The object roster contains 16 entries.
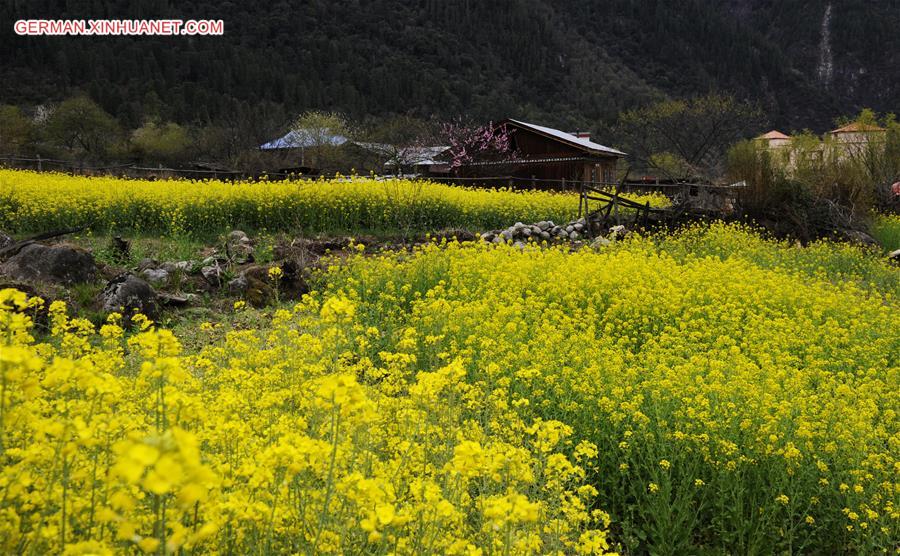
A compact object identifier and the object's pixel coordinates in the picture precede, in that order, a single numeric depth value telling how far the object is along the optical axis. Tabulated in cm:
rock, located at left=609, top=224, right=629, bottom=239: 1404
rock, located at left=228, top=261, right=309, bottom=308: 880
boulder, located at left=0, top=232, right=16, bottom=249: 978
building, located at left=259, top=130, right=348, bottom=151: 4478
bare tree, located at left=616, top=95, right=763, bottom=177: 4966
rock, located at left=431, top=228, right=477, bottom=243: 1321
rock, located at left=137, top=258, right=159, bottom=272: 921
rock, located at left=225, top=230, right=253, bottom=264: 1038
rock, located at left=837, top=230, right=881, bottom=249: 1524
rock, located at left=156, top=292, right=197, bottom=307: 822
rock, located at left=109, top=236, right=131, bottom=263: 1020
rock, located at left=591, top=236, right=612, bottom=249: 1275
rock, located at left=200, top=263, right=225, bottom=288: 928
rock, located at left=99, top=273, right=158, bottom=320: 747
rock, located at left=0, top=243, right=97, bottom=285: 815
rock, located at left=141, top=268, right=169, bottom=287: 883
